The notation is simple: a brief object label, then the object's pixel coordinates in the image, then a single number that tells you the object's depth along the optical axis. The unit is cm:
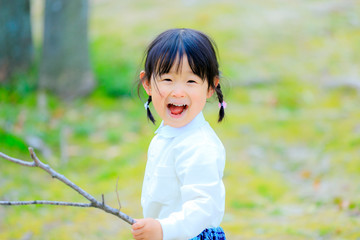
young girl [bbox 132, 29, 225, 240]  334
